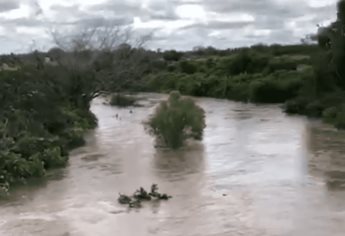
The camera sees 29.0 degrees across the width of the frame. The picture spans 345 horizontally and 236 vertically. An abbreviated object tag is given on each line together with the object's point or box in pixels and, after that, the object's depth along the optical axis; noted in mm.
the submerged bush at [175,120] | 26219
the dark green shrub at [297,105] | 42750
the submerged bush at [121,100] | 51125
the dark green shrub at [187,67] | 73812
